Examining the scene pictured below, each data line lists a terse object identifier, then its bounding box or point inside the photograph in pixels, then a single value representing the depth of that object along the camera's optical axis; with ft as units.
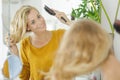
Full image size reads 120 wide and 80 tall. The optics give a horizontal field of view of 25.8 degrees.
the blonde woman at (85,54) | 2.79
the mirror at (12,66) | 4.36
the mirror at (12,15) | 4.40
